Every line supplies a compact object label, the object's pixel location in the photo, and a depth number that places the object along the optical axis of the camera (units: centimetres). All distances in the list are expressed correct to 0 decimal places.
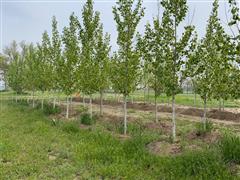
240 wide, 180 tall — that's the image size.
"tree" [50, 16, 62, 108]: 1707
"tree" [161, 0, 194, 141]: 789
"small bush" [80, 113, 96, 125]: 1170
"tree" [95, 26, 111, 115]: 1346
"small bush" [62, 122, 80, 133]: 1019
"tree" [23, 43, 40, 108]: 2061
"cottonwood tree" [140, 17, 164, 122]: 830
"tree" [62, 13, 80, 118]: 1470
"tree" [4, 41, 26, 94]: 2639
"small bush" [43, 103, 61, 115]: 1616
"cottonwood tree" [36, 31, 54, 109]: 1818
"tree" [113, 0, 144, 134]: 979
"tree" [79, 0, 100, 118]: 1329
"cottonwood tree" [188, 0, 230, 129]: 941
